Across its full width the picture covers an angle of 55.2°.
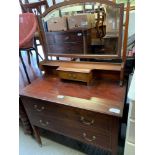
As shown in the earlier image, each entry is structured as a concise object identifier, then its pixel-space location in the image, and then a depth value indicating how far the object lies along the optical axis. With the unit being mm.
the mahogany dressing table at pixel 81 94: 964
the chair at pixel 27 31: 1474
